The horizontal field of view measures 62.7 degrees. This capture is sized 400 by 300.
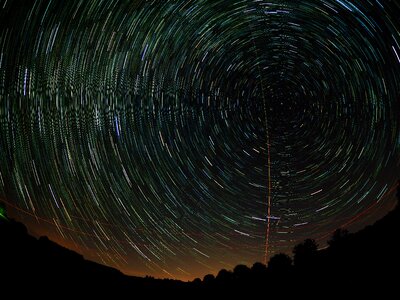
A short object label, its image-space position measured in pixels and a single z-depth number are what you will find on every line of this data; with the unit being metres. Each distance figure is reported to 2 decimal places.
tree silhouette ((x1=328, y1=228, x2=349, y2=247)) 21.36
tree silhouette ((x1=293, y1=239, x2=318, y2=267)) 20.57
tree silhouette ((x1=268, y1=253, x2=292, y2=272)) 20.08
